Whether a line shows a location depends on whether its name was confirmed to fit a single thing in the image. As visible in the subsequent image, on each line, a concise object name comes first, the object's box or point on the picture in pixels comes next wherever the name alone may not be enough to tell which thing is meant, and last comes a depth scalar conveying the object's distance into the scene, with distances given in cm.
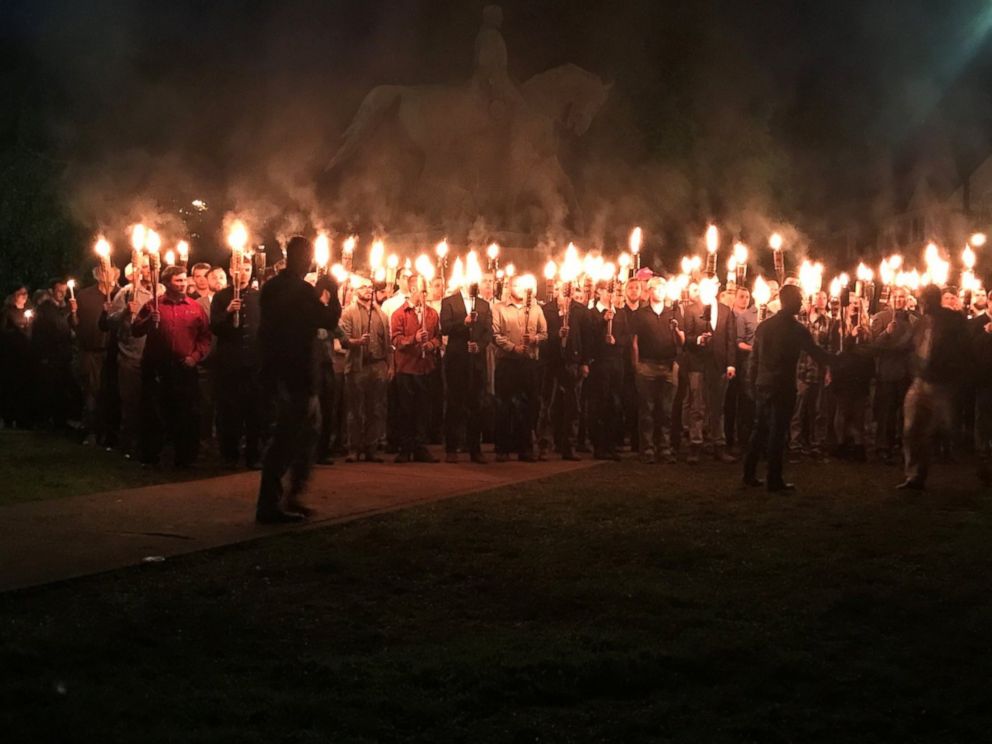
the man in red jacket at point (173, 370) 1220
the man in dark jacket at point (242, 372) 1217
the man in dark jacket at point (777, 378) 1177
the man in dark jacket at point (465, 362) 1407
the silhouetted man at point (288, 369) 898
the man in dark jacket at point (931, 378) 1213
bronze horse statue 2736
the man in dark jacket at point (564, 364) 1448
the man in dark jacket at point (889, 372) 1513
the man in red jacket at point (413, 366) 1368
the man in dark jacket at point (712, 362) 1470
